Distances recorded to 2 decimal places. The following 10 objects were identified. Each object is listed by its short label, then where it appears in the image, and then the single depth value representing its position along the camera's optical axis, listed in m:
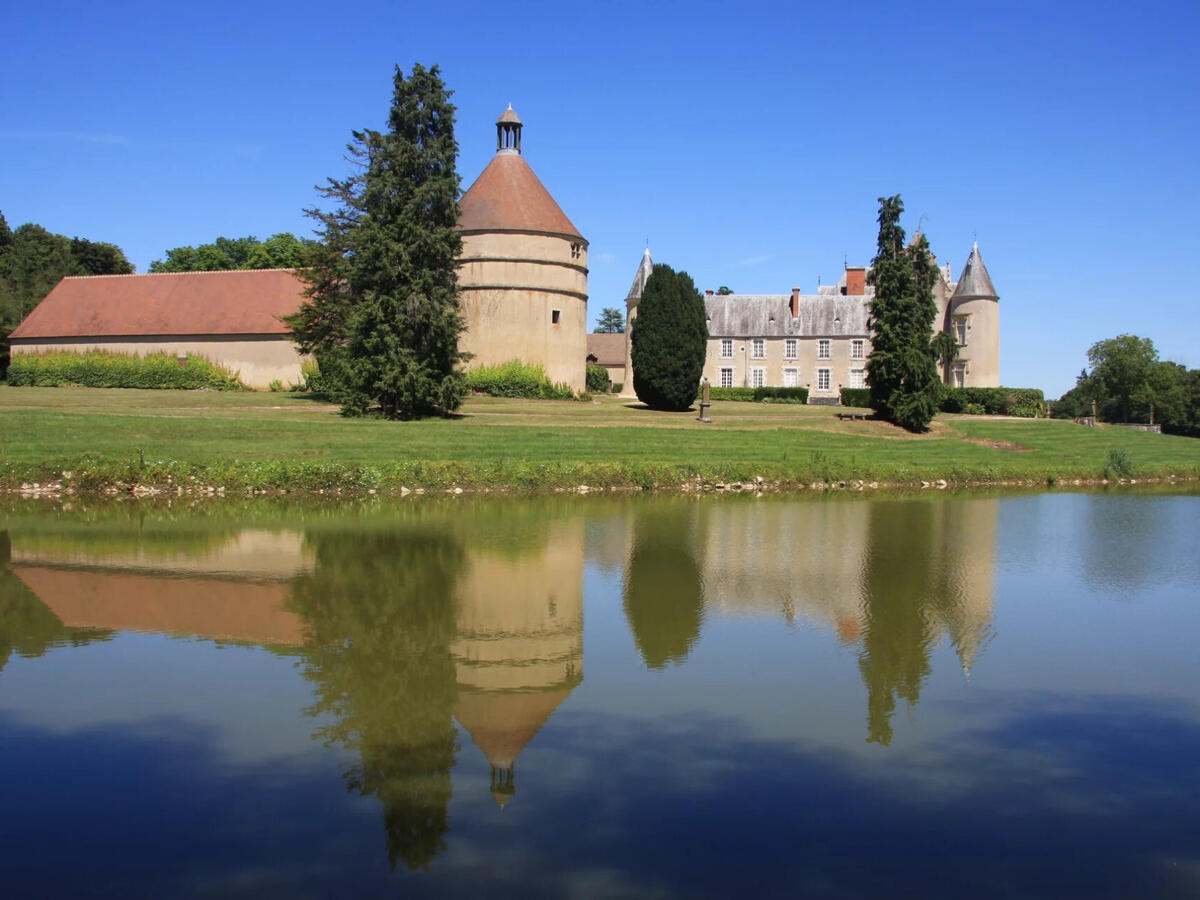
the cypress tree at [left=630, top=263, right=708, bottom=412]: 39.06
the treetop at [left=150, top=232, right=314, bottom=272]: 65.88
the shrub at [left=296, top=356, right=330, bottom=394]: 40.38
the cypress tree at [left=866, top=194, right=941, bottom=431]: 35.66
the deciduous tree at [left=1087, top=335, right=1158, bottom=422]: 86.12
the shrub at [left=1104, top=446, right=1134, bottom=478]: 31.20
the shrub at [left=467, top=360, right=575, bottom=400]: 39.97
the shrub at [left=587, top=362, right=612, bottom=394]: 56.12
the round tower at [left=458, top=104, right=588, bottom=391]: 40.09
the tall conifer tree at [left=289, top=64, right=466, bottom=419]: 32.19
